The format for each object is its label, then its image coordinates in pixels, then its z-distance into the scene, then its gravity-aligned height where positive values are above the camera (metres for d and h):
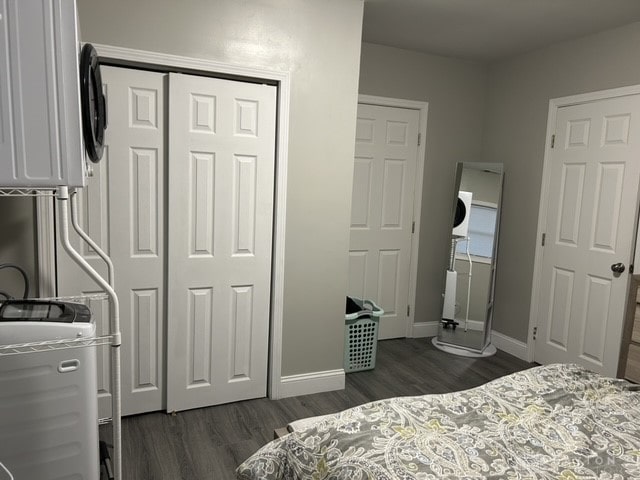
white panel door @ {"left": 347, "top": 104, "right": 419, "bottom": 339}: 4.00 -0.16
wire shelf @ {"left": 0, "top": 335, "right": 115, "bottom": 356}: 1.35 -0.52
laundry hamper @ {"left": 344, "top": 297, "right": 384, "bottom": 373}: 3.41 -1.10
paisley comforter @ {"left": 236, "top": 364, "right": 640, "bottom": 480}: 1.29 -0.73
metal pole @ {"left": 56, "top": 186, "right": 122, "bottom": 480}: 1.30 -0.45
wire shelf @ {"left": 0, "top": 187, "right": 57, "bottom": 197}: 1.32 -0.04
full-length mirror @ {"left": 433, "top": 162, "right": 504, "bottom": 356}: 3.97 -0.57
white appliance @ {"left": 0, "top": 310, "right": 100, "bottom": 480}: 1.48 -0.74
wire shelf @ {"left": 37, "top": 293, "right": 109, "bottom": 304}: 1.84 -0.55
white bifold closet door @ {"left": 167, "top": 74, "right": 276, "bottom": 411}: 2.61 -0.31
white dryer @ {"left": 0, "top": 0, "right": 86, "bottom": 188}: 1.24 +0.22
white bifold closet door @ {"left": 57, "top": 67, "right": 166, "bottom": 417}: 2.44 -0.26
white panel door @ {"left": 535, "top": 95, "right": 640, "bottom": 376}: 3.18 -0.23
